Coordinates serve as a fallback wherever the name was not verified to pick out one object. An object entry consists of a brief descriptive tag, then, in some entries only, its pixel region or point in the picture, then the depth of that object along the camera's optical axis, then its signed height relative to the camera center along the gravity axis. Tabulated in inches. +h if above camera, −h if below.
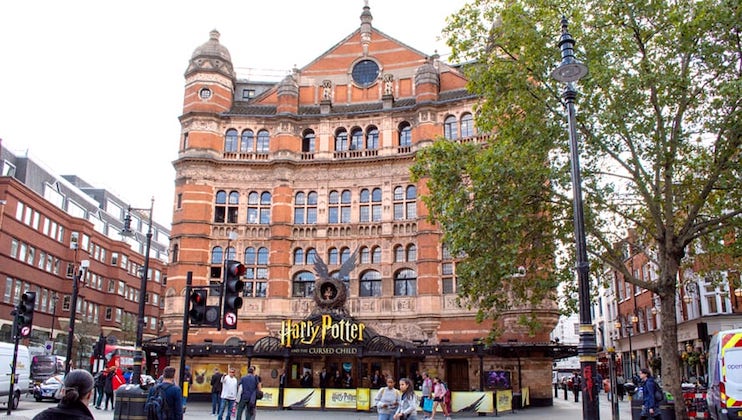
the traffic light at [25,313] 789.9 +34.4
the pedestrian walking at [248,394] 679.1 -58.1
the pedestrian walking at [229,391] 752.3 -60.8
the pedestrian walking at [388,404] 511.2 -51.2
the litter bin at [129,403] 473.1 -47.8
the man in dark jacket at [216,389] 921.5 -71.2
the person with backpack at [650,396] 642.2 -55.4
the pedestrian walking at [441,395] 911.0 -78.0
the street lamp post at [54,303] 2006.6 +119.1
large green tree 735.1 +258.3
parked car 1141.7 -89.9
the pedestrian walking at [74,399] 181.3 -18.3
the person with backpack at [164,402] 386.6 -38.6
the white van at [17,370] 936.9 -47.8
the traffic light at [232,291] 483.9 +39.4
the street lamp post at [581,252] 407.5 +63.5
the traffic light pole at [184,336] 514.3 +3.8
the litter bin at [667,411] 625.3 -68.8
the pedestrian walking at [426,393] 981.7 -83.3
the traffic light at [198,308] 491.2 +25.9
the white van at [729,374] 587.5 -30.4
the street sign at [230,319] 479.2 +16.8
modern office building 1822.1 +283.9
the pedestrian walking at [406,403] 494.0 -49.7
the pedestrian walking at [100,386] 1012.5 -74.5
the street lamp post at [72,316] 974.4 +38.3
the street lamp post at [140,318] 661.9 +29.8
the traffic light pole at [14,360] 781.7 -25.6
